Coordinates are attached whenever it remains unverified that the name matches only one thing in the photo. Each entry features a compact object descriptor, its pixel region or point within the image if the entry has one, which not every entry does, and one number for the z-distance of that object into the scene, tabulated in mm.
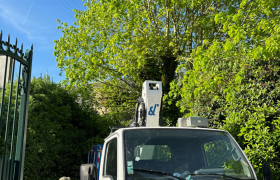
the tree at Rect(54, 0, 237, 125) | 12498
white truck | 2596
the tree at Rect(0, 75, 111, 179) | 10133
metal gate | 3121
